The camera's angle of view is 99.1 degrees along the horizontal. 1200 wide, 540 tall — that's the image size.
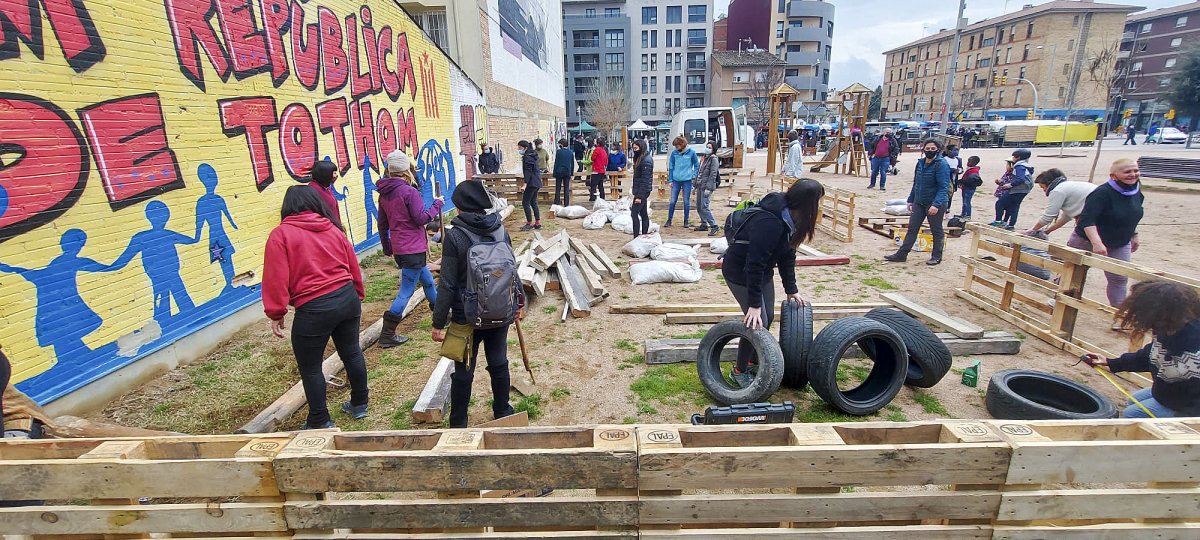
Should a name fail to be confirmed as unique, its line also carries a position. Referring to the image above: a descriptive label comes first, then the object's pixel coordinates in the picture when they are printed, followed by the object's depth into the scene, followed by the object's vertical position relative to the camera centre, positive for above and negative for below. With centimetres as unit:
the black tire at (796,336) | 428 -162
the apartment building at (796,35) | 6462 +1278
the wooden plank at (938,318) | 543 -202
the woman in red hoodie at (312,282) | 343 -94
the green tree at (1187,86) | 3800 +341
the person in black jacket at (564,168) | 1398 -79
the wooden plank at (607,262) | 812 -198
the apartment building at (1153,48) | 5891 +1021
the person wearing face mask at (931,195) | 786 -91
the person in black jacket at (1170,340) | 311 -124
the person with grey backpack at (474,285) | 335 -93
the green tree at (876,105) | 8968 +560
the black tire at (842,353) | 396 -177
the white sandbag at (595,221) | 1230 -192
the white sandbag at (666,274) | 789 -203
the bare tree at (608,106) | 5000 +339
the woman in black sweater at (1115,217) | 532 -86
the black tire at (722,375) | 403 -184
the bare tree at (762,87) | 5417 +532
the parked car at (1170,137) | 3981 -31
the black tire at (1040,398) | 379 -202
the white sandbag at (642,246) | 935 -192
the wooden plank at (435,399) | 414 -209
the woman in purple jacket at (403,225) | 531 -85
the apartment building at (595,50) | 6150 +1056
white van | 2247 +51
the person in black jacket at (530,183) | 1197 -97
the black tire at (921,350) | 435 -177
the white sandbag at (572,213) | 1378 -190
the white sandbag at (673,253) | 858 -187
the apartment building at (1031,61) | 5875 +904
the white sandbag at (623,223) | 1174 -188
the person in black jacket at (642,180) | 1040 -81
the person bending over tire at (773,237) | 387 -75
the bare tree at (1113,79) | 2256 +252
